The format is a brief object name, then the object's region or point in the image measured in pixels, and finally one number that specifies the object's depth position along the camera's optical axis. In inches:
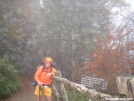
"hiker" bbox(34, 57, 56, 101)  233.5
